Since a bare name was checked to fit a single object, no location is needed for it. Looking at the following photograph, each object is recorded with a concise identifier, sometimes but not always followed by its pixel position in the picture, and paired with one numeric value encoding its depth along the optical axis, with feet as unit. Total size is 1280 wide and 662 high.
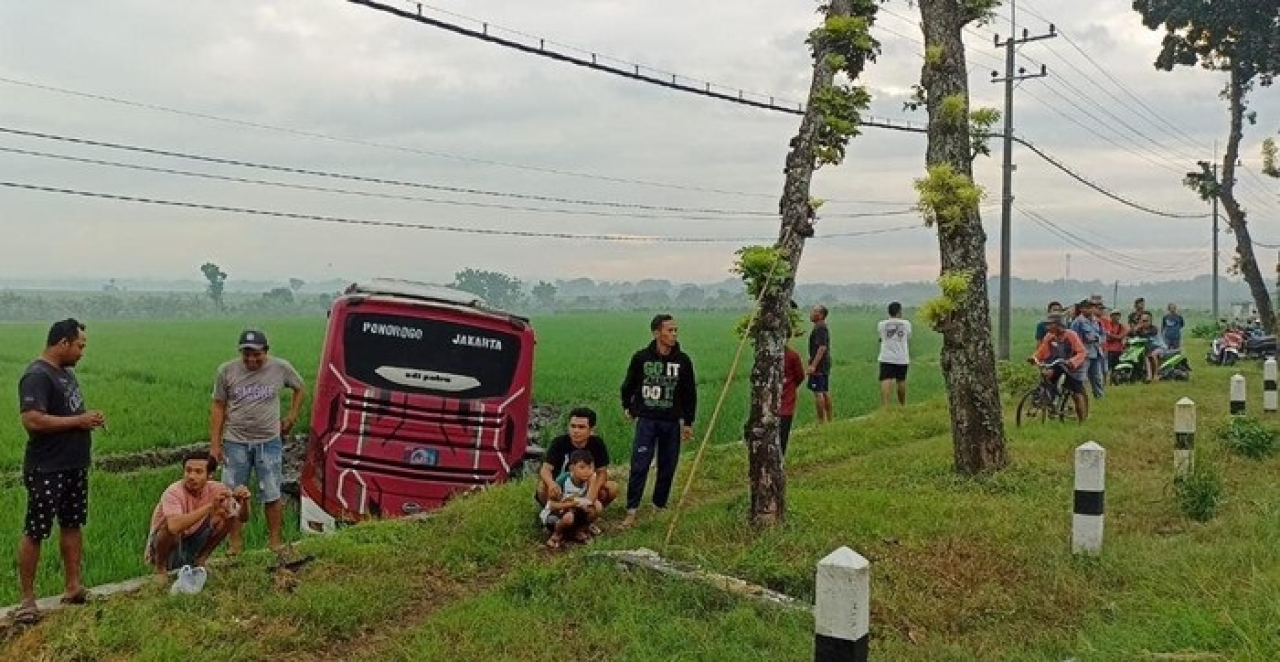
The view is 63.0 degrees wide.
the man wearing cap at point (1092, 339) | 51.93
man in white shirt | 52.47
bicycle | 45.14
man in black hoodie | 28.25
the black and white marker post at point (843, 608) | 11.91
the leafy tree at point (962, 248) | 33.58
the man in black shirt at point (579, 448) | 26.48
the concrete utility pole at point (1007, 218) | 85.30
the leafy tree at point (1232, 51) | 80.74
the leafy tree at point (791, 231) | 25.55
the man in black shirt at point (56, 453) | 19.84
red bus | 32.32
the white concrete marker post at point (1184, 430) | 29.48
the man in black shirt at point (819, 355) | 46.95
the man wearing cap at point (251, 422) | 26.04
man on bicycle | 43.83
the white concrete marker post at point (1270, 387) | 48.32
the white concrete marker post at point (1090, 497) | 21.93
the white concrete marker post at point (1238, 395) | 41.27
